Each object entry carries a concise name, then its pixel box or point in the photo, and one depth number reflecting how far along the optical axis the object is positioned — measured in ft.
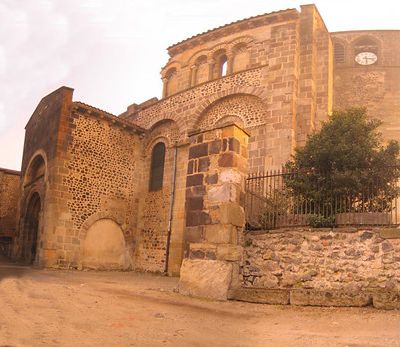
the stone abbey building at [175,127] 47.03
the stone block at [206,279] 22.09
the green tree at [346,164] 27.35
